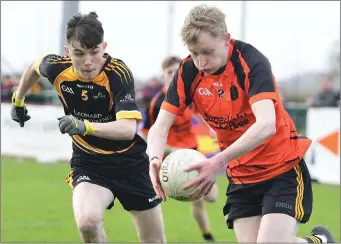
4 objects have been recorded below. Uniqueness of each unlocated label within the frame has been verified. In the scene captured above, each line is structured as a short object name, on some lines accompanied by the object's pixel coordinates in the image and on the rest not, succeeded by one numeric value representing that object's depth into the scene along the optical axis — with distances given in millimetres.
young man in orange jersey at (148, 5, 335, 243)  9651
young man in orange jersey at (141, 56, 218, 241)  18547
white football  9391
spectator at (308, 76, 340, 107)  36562
